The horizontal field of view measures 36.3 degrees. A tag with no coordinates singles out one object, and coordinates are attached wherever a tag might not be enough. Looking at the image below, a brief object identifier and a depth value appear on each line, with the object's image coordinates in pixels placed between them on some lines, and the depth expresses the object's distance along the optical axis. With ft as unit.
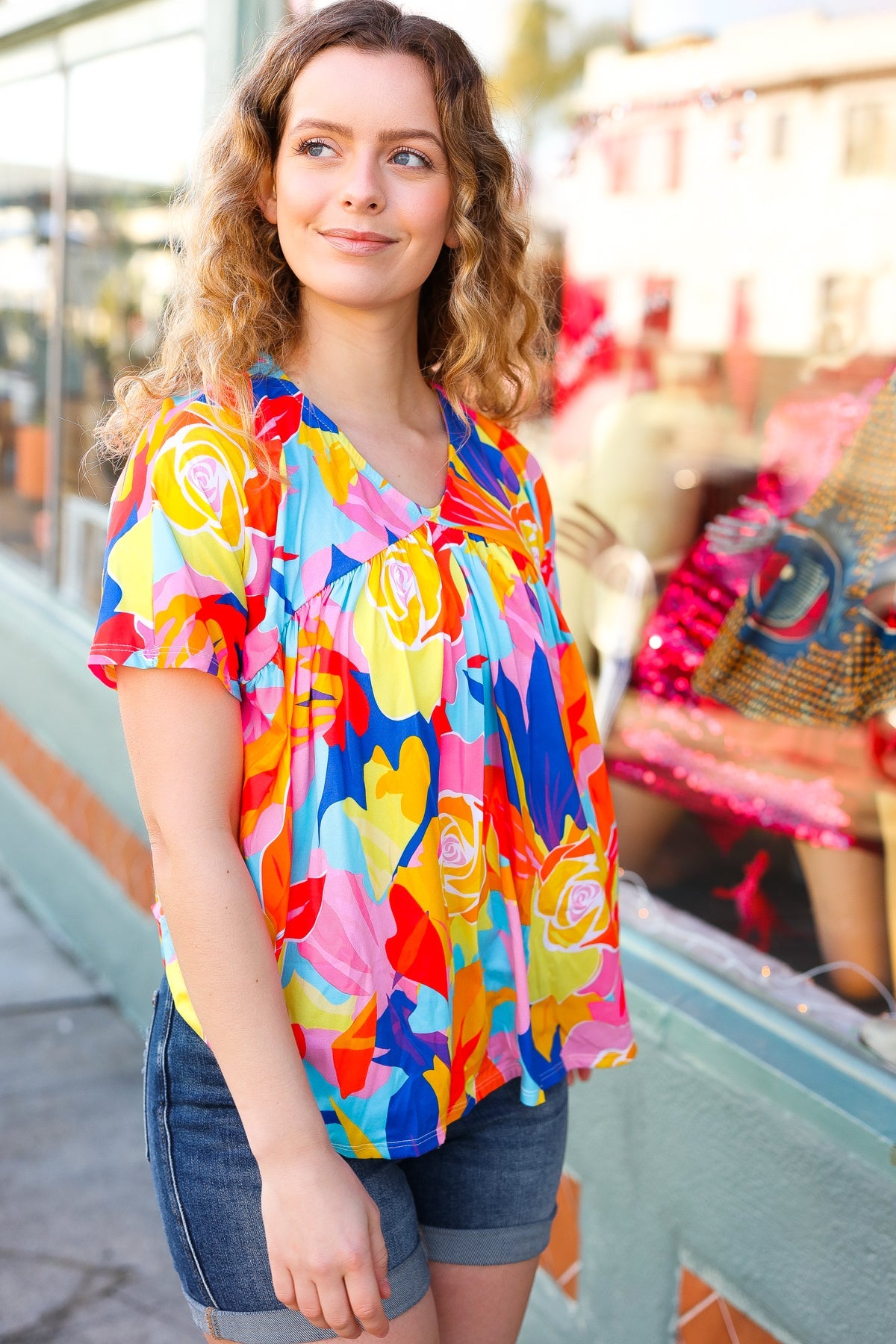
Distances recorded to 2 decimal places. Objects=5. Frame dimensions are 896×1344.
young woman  3.78
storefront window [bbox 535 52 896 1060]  7.13
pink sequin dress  7.30
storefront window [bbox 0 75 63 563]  15.92
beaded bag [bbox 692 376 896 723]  6.98
